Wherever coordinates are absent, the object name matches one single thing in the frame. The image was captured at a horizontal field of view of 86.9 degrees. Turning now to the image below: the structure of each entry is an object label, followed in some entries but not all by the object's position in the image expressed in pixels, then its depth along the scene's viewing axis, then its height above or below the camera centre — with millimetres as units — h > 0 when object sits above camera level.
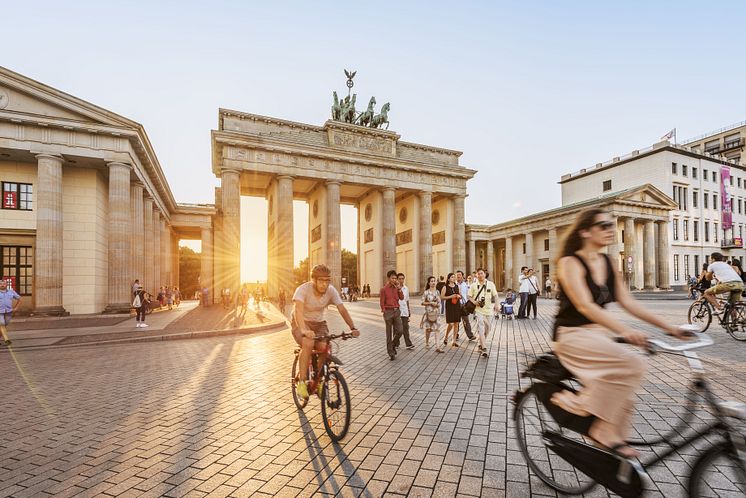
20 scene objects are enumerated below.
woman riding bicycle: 2631 -541
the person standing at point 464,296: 10556 -1459
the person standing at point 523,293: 16609 -1532
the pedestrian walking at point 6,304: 10977 -1372
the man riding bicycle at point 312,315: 4672 -728
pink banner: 53031 +8037
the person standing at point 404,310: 9906 -1359
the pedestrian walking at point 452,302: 9838 -1138
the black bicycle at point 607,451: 2340 -1313
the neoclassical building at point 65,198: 20234 +3273
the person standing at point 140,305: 15141 -1899
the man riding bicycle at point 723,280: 9555 -544
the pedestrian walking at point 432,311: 9666 -1333
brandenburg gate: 35406 +7343
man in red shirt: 9289 -1162
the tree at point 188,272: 80750 -3268
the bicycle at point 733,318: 9609 -1514
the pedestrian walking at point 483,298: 9734 -1043
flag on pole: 52031 +16288
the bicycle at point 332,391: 4254 -1539
